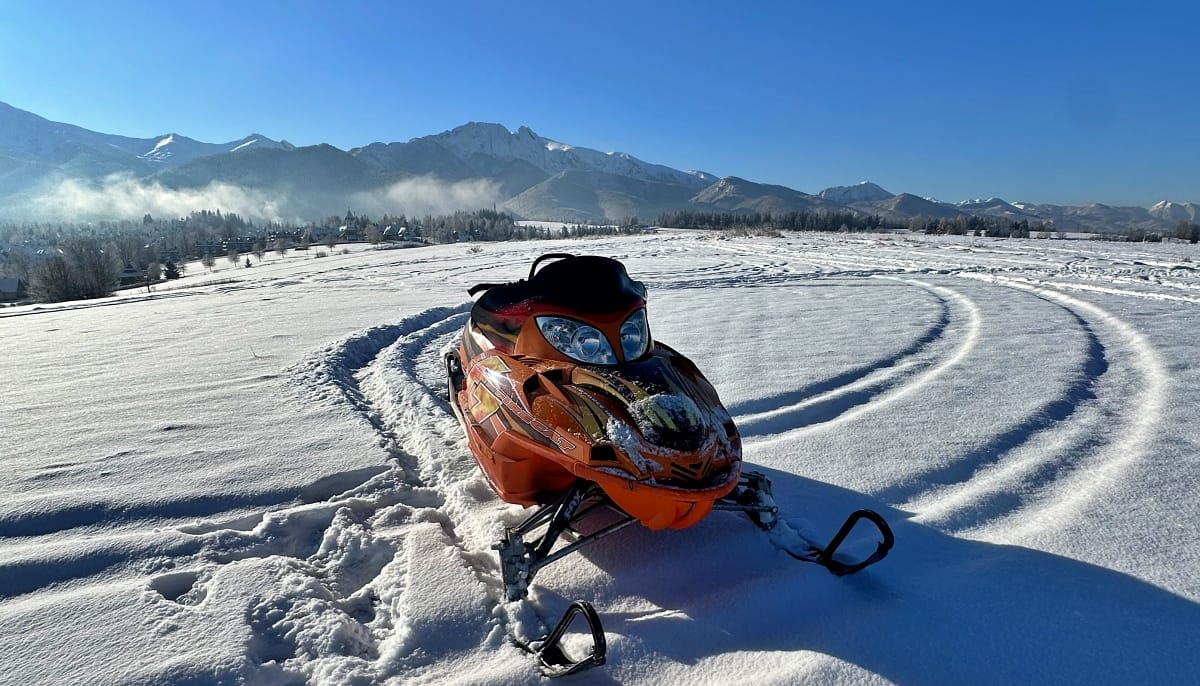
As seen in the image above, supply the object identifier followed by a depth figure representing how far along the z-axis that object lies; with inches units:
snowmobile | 99.3
